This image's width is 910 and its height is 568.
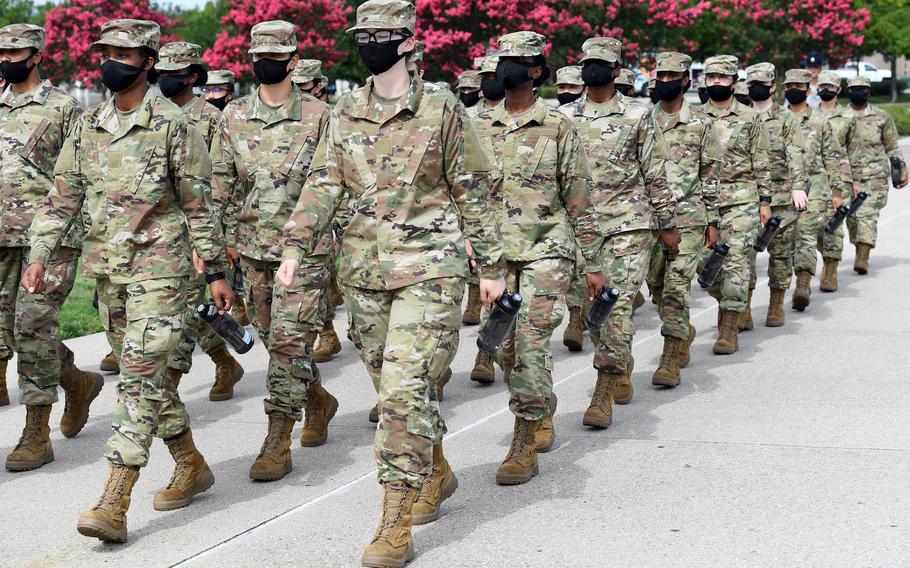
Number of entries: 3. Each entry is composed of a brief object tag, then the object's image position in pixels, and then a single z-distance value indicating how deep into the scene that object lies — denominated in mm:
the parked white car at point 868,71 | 64625
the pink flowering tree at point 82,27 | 36188
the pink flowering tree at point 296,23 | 23781
